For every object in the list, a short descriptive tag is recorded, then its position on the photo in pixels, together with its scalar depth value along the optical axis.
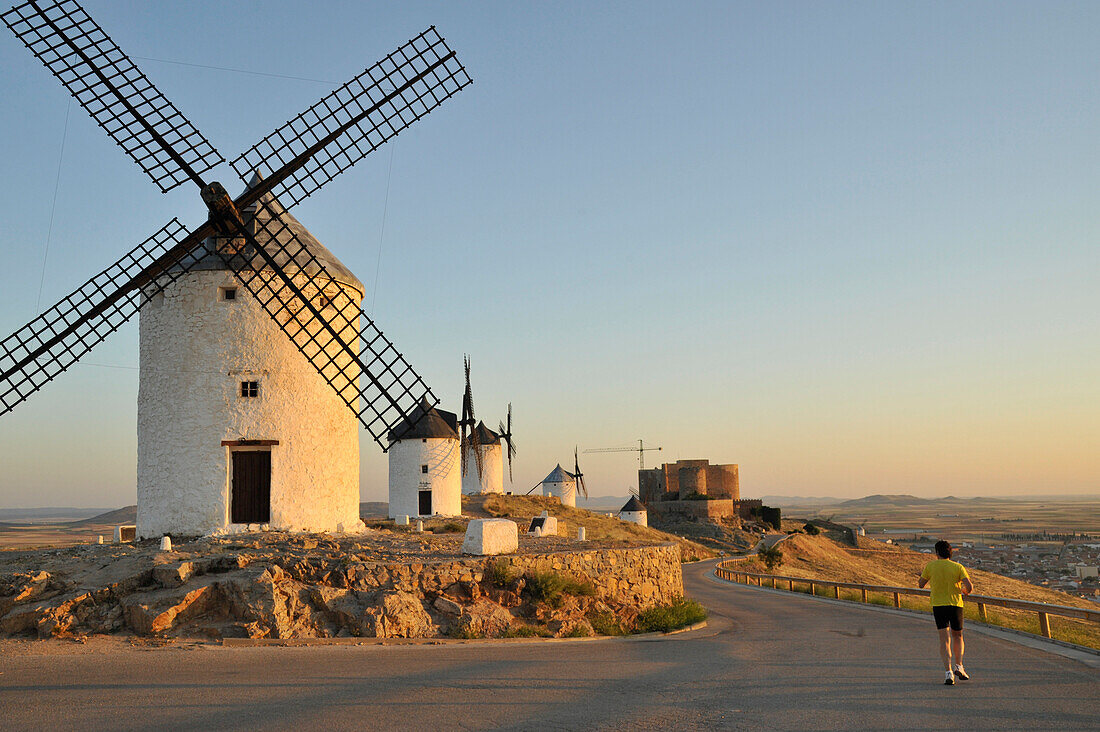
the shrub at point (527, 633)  12.38
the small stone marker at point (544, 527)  20.59
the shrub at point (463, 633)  11.95
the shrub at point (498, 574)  13.26
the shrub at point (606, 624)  13.73
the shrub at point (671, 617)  14.83
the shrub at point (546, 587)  13.44
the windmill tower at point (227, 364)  16.70
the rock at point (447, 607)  12.34
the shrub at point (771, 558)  40.97
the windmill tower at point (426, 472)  37.78
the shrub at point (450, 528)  26.48
